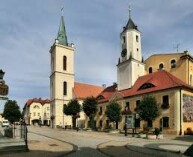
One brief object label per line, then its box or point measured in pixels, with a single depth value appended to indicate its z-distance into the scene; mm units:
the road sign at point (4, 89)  8214
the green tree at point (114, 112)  24877
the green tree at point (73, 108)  31408
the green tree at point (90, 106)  29108
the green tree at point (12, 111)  38875
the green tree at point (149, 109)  19969
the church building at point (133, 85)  22131
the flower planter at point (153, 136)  17764
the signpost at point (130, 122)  19108
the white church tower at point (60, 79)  38840
